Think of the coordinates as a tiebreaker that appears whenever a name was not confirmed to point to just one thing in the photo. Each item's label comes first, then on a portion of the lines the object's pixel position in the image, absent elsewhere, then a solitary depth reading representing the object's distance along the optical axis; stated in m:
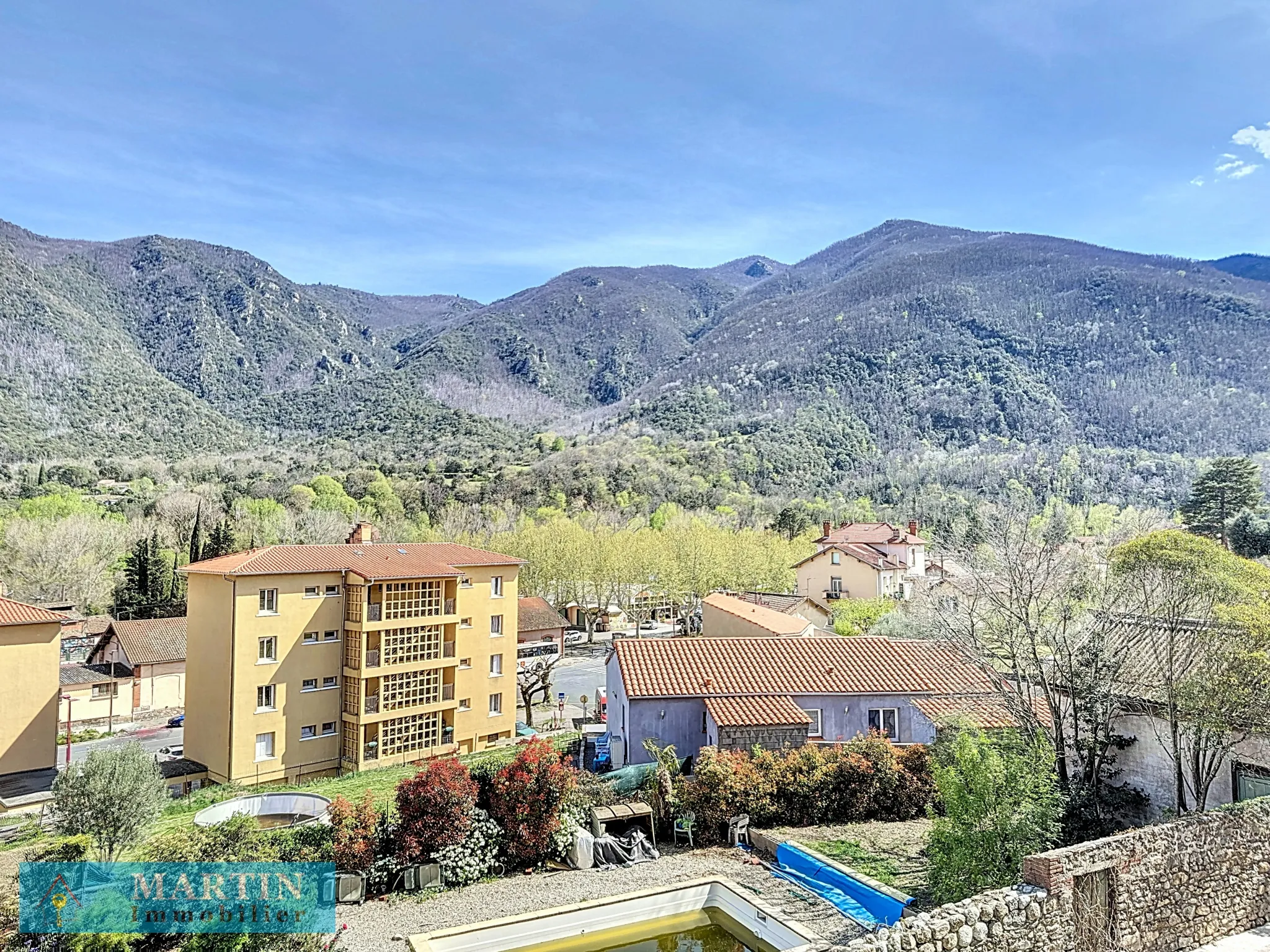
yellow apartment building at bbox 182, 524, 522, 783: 26.41
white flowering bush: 14.49
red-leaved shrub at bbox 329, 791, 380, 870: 13.89
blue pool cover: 12.48
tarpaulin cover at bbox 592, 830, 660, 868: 15.50
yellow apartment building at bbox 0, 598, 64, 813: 24.88
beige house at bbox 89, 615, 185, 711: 41.34
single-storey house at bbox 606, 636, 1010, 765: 19.50
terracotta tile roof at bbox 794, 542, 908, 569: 55.53
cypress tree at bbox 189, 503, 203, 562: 60.19
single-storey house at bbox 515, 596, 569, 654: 56.66
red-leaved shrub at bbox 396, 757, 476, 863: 14.51
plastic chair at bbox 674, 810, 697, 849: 16.28
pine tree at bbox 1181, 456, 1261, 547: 59.06
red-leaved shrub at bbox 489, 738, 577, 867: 15.16
